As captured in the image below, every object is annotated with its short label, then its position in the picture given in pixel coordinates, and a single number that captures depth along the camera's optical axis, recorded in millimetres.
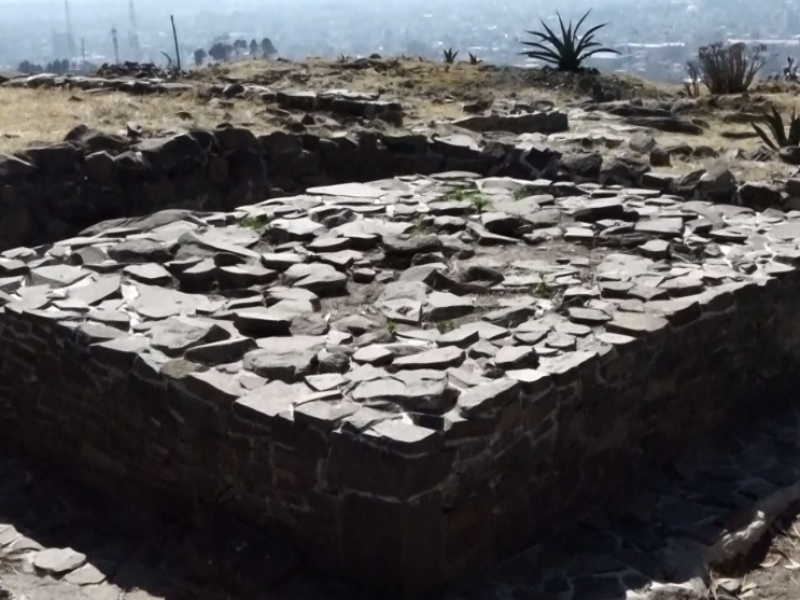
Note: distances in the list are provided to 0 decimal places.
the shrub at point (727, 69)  11422
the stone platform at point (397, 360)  3357
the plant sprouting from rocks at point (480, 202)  5824
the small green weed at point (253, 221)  5531
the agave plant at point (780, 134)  8000
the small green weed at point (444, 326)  4094
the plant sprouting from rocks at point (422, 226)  5362
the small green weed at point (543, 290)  4473
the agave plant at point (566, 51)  12602
